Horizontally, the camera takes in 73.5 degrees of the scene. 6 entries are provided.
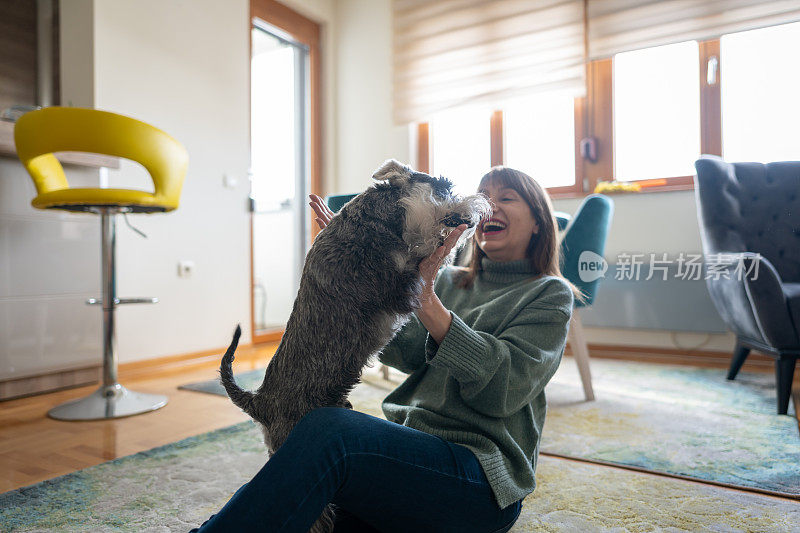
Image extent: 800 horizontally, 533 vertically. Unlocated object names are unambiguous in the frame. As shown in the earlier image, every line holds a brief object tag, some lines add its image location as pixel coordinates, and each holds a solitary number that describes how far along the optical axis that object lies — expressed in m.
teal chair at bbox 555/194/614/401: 2.61
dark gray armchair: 2.69
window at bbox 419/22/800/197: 3.57
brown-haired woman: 0.87
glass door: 4.63
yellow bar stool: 2.20
